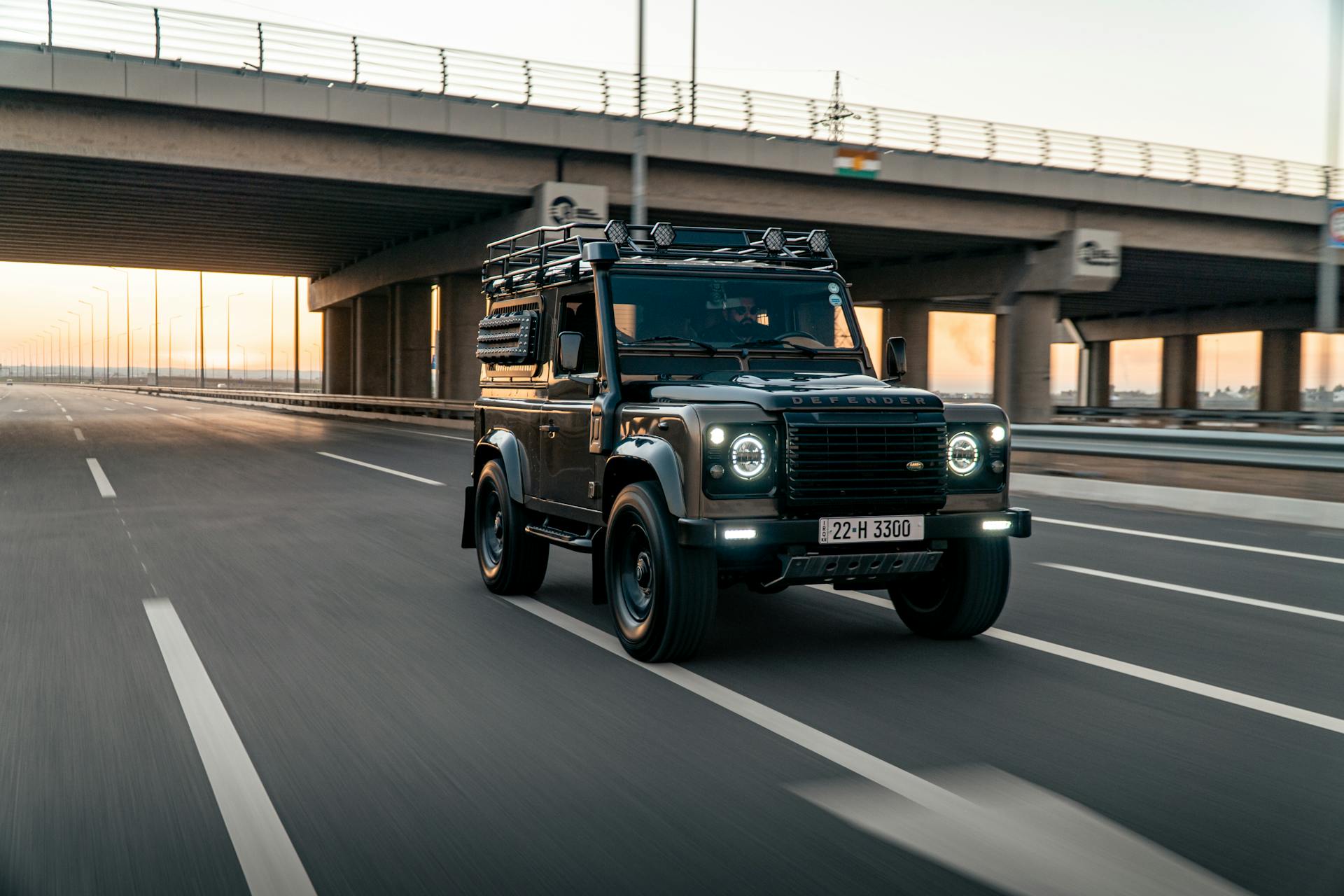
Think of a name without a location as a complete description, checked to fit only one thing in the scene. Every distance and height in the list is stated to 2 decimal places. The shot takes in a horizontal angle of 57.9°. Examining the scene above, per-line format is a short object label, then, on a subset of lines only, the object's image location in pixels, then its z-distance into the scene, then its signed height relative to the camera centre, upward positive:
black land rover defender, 5.92 -0.33
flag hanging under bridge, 34.03 +6.23
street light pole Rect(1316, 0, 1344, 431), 16.20 +1.85
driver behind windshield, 7.16 +0.35
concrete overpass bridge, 27.08 +5.17
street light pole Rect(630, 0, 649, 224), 27.05 +4.67
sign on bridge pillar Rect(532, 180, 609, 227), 31.89 +4.73
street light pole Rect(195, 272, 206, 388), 80.25 +3.01
